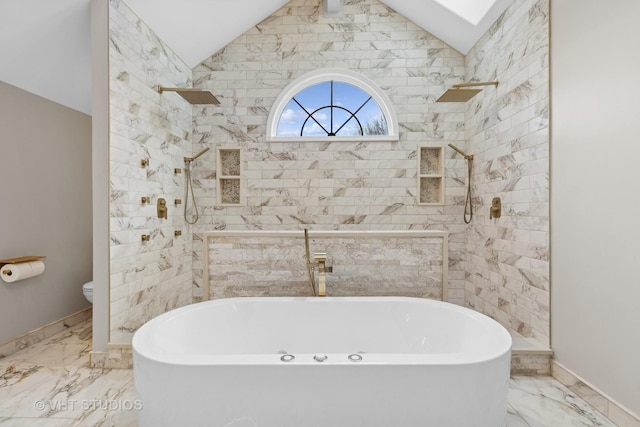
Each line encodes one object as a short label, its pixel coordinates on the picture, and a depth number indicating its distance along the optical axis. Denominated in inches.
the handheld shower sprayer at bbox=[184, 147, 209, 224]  114.4
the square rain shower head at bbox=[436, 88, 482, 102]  94.0
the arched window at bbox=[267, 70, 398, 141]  118.9
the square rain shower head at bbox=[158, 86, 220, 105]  95.1
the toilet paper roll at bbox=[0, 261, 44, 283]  84.5
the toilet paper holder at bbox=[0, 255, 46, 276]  85.0
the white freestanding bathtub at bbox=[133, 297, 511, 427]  49.1
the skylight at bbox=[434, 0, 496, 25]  99.8
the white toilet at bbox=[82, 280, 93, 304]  101.5
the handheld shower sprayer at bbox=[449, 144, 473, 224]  109.6
